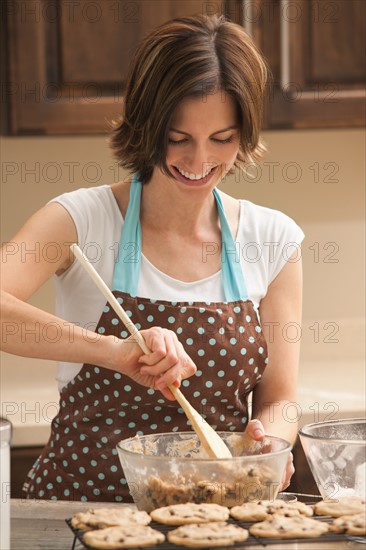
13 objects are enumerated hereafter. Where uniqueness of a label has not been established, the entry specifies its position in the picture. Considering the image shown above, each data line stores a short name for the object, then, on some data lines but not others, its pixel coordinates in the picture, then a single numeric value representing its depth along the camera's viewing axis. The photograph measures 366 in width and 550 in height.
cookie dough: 1.89
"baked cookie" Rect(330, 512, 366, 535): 1.79
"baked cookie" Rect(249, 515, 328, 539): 1.78
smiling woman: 2.29
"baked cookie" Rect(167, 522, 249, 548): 1.75
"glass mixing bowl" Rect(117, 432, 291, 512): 1.88
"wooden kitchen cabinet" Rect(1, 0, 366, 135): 3.09
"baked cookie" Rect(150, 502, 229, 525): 1.81
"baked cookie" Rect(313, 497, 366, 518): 1.85
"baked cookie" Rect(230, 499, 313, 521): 1.83
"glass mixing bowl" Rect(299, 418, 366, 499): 1.93
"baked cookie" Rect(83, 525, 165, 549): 1.74
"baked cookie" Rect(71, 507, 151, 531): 1.80
